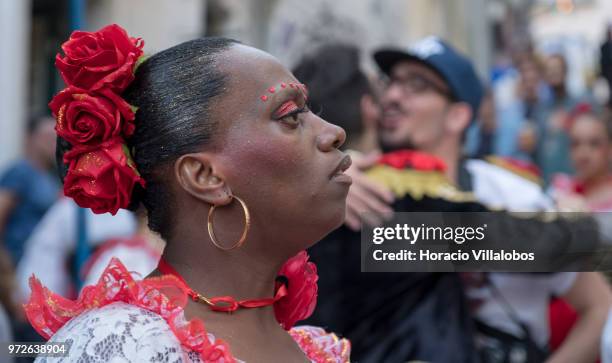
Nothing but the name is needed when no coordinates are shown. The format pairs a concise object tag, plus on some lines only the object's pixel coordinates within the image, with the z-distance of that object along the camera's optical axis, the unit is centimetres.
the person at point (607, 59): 364
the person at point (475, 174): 340
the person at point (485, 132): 800
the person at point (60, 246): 487
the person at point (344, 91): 354
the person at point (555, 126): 781
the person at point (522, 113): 822
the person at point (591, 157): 552
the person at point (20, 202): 569
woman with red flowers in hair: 189
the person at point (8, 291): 423
